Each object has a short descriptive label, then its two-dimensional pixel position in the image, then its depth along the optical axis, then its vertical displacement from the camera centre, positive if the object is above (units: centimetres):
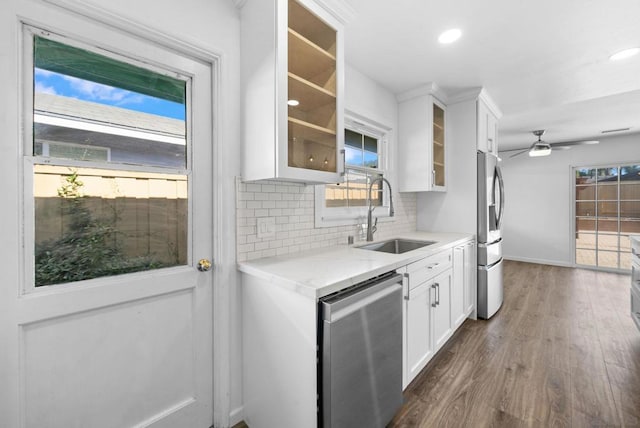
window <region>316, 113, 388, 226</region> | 235 +28
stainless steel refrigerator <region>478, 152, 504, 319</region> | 303 -24
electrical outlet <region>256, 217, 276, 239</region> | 177 -10
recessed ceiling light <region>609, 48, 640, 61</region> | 224 +130
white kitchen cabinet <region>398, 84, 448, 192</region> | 298 +79
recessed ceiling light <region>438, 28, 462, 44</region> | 201 +131
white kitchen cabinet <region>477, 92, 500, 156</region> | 312 +106
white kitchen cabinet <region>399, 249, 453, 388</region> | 183 -72
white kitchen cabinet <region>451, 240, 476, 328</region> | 257 -71
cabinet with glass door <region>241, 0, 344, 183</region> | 145 +69
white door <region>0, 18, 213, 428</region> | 110 -13
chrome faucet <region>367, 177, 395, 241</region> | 251 -12
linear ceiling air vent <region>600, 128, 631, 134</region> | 469 +141
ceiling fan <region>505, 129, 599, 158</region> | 468 +111
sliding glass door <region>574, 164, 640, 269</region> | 507 -2
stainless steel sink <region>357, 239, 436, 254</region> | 256 -32
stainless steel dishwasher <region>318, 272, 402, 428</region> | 120 -68
